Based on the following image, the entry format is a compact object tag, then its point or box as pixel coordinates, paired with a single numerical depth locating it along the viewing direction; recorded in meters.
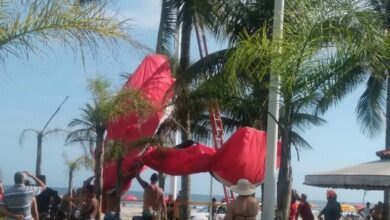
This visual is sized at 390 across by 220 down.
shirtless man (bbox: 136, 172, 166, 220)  17.03
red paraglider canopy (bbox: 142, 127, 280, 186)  16.94
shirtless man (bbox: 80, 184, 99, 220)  15.93
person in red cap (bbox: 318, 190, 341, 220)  18.17
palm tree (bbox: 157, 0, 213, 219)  19.28
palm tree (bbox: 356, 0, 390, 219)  29.56
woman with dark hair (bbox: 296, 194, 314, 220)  19.28
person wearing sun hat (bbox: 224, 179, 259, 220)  11.69
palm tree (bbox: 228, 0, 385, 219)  12.41
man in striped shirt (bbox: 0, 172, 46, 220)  11.94
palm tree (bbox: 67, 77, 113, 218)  19.58
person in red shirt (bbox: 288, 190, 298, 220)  19.06
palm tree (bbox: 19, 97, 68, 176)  25.50
